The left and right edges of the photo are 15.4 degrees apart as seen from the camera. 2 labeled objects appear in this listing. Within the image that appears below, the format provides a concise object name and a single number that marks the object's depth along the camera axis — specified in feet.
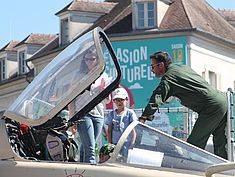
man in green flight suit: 26.77
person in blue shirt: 32.03
